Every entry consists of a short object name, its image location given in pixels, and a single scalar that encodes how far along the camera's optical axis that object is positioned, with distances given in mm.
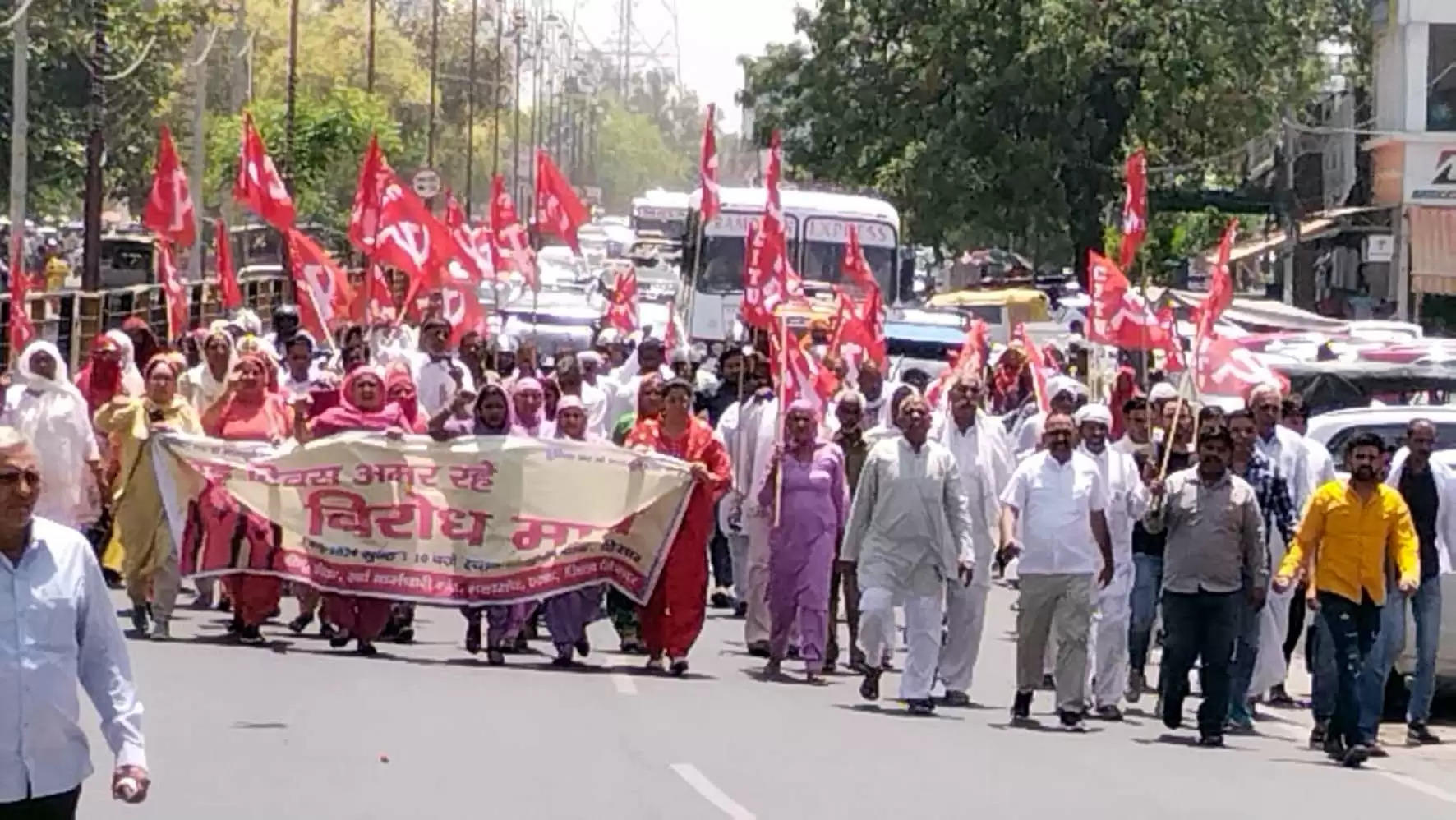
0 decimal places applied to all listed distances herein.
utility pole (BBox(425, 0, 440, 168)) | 66062
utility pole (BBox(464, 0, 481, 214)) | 81188
